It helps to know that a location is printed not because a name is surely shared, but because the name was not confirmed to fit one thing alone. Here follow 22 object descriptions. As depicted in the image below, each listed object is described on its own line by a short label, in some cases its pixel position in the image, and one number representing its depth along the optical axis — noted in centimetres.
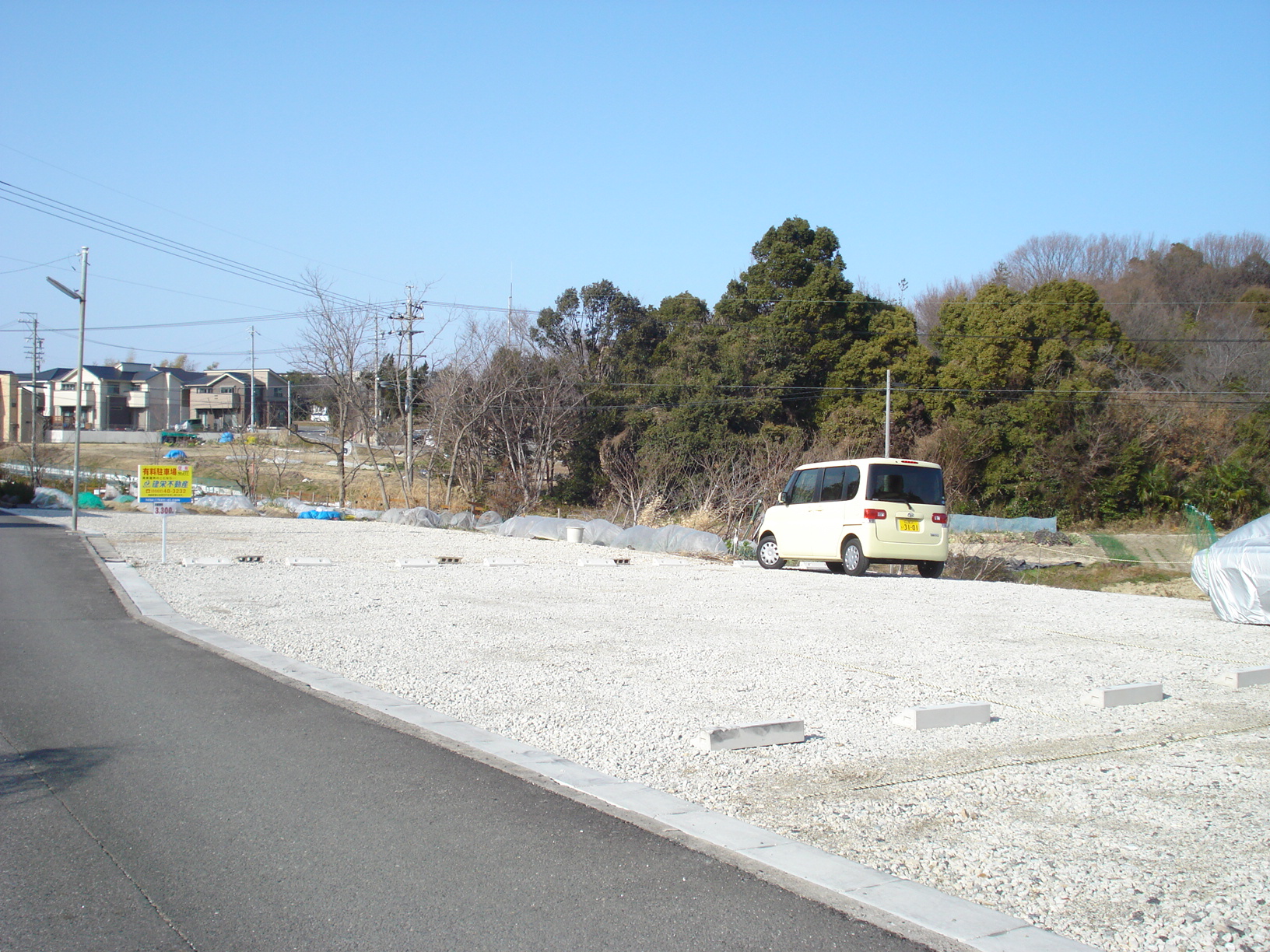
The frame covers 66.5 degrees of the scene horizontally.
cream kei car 1518
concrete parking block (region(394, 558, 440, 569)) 1582
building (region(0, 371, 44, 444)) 7506
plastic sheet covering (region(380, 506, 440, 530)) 2827
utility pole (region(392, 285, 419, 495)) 3600
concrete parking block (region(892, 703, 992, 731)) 592
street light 2514
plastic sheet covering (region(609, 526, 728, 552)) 2019
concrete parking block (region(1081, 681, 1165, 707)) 654
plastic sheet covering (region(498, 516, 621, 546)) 2241
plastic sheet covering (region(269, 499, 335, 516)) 3241
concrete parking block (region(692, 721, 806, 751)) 536
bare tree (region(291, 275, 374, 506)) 3881
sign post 1541
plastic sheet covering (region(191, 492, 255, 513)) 3447
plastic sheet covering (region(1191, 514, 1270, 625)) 1072
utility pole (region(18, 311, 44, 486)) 6369
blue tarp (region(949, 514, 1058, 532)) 3066
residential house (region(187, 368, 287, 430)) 8588
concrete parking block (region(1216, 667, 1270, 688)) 729
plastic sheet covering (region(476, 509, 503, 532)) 2756
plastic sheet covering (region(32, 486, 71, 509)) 3509
